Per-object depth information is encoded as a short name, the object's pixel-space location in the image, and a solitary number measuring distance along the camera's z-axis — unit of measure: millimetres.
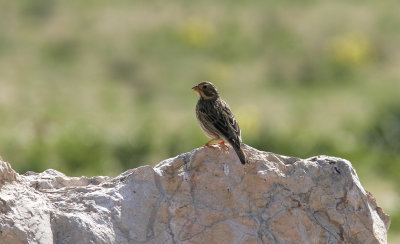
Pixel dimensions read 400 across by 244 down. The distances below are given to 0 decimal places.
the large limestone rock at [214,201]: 10711
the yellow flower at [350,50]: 48312
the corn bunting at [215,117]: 12887
